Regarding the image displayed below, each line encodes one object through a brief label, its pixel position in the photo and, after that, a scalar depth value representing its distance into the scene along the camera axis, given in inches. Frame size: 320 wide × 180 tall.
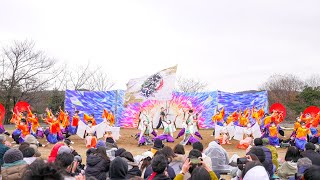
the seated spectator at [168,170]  179.2
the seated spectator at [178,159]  203.5
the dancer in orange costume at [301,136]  529.0
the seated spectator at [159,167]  158.9
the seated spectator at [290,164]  240.5
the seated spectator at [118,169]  156.3
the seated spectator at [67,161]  160.9
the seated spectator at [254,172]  151.9
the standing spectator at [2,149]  240.1
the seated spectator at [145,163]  202.7
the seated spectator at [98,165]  200.5
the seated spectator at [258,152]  201.8
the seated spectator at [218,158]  255.6
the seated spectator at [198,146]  231.3
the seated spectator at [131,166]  195.4
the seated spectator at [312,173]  123.3
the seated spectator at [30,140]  273.1
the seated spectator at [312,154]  233.1
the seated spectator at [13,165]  163.6
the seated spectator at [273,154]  273.7
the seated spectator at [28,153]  208.8
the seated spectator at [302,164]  193.3
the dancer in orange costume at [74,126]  713.0
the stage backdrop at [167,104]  997.8
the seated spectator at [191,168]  140.3
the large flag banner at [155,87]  657.0
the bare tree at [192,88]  1784.0
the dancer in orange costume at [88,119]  658.8
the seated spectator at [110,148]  256.5
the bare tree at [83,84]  1522.0
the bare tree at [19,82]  1116.5
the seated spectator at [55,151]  216.8
